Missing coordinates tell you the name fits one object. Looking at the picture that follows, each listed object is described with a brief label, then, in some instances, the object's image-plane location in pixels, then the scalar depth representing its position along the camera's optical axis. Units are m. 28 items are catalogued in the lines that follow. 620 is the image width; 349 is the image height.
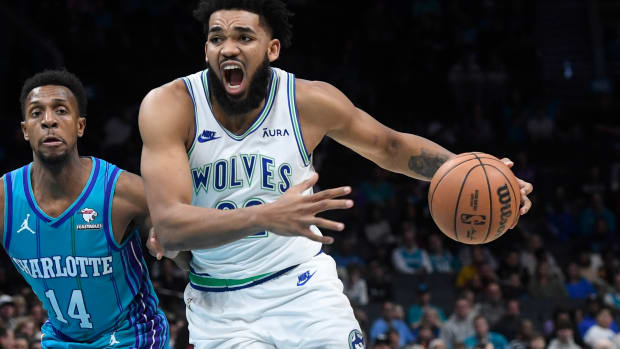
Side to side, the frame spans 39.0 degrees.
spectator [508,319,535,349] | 10.17
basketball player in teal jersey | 4.11
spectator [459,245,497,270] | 12.14
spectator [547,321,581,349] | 10.25
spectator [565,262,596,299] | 11.94
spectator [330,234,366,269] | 11.88
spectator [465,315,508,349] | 10.23
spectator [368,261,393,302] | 11.38
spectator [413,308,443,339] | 10.40
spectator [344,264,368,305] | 11.20
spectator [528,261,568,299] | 11.84
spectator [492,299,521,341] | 10.70
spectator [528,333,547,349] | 9.98
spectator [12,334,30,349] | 8.35
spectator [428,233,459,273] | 12.44
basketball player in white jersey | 3.91
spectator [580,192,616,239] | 13.17
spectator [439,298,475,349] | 10.52
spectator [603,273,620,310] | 11.58
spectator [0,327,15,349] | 8.55
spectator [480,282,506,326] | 11.02
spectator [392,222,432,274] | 12.23
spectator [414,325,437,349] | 10.02
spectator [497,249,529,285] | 12.04
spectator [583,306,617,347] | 10.45
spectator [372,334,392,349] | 9.25
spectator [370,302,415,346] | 10.44
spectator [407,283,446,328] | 11.04
